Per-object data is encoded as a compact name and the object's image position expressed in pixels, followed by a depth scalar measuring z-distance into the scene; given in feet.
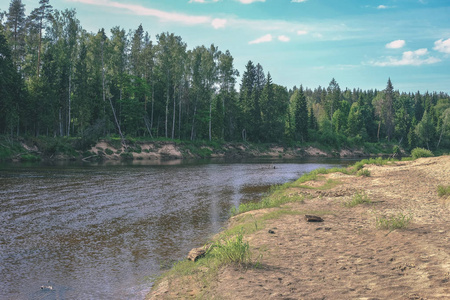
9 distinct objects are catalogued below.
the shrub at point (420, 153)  122.68
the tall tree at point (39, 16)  202.18
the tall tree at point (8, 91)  157.69
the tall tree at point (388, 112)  407.44
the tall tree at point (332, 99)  428.97
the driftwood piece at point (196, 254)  30.37
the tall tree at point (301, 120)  342.85
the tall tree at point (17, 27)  216.23
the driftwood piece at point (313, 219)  38.17
